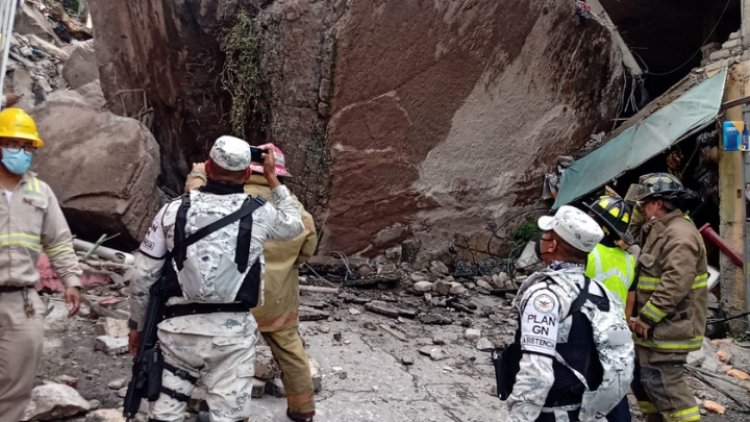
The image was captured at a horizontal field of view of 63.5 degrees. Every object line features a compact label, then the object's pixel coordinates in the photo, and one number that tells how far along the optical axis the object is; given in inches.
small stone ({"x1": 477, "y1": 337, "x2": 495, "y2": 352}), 195.0
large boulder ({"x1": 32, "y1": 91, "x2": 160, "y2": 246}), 235.9
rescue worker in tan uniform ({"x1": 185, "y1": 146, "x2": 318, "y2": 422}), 128.8
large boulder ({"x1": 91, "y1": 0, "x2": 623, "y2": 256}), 235.0
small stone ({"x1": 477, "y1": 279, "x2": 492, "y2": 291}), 252.4
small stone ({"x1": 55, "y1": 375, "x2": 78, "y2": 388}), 134.3
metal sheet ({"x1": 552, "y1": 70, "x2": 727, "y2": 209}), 231.0
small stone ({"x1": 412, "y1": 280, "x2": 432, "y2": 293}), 237.8
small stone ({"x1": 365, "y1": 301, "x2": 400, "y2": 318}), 211.9
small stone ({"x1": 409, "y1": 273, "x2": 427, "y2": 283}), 249.6
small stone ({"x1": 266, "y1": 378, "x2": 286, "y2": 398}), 144.7
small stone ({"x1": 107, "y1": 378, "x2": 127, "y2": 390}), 137.5
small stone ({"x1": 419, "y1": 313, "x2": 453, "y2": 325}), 212.1
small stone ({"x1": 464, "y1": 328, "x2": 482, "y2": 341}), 203.3
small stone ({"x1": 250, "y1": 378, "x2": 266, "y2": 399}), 141.9
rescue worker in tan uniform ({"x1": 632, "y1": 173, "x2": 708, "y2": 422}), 132.3
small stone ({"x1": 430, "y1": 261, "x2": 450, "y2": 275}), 261.6
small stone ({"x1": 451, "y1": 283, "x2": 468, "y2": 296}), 241.8
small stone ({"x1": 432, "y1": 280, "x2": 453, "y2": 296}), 239.5
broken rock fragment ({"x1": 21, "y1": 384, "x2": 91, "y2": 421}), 117.3
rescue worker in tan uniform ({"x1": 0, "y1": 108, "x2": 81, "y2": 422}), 105.0
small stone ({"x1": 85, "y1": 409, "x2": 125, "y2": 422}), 122.9
